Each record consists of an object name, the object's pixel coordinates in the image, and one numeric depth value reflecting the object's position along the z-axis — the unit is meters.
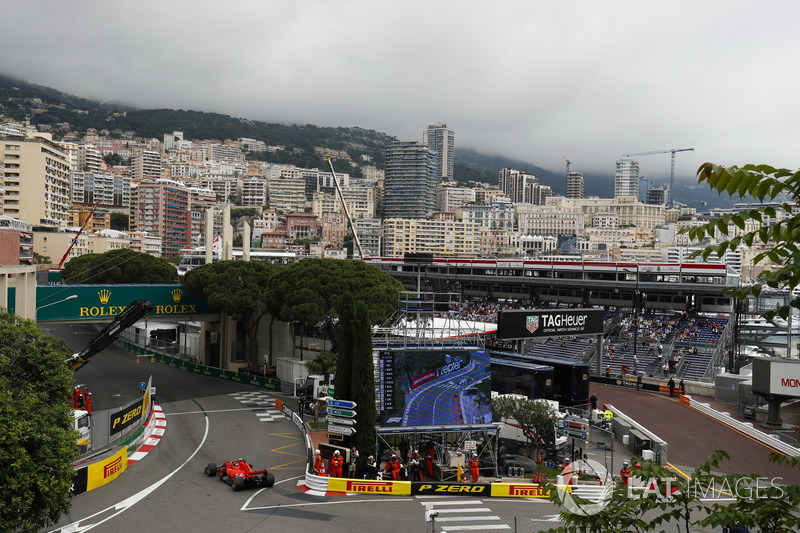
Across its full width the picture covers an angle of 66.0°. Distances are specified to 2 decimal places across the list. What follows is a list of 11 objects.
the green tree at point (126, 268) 60.66
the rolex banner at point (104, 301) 37.31
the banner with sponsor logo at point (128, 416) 25.62
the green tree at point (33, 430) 13.81
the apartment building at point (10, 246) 29.86
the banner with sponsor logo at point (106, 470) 21.34
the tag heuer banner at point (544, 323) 34.31
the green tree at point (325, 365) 35.69
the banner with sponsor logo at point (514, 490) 20.88
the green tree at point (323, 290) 38.97
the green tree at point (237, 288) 42.25
